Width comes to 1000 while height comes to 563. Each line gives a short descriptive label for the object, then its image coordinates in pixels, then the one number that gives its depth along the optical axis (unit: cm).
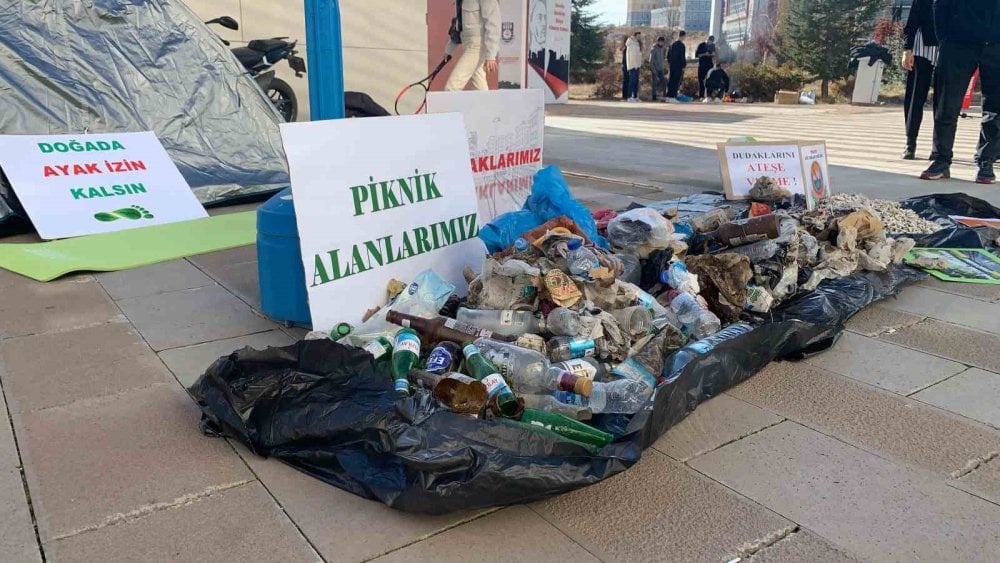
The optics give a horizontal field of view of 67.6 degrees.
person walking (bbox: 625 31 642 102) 2408
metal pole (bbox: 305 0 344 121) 365
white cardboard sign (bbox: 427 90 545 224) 457
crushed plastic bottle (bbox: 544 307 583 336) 304
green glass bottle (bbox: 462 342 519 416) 255
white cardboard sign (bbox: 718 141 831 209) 609
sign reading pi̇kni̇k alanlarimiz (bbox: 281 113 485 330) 321
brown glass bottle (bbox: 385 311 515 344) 307
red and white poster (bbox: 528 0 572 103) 2073
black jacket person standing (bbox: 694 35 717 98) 2595
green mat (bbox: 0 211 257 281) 442
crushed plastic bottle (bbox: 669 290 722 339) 330
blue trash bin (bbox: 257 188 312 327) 334
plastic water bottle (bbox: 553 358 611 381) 280
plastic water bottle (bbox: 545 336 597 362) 295
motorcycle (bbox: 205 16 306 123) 776
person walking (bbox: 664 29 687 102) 2495
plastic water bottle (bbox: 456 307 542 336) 320
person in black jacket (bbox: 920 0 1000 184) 707
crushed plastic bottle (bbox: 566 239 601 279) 326
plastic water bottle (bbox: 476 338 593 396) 271
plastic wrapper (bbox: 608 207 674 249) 387
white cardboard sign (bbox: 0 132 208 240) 519
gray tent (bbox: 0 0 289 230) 566
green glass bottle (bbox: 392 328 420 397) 279
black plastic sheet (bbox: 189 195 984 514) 208
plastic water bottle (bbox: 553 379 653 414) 267
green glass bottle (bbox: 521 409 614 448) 237
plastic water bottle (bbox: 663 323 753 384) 288
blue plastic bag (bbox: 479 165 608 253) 398
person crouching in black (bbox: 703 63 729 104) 2611
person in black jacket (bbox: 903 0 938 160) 816
